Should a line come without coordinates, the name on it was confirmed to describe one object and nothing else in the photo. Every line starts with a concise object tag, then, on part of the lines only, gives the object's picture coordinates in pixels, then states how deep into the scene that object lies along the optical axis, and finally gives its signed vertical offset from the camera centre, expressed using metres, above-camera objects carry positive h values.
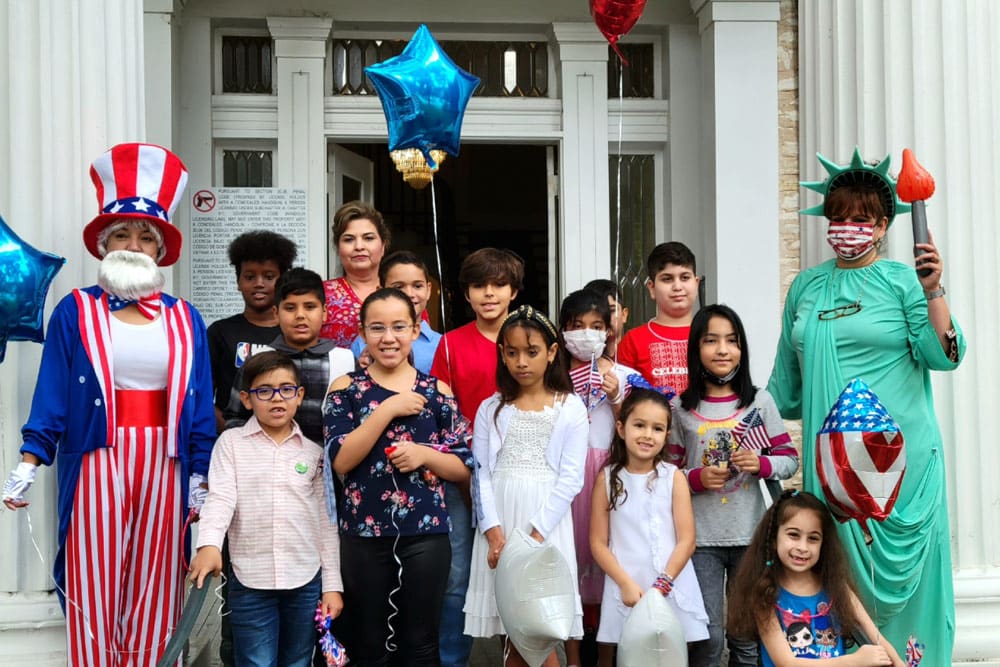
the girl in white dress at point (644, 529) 4.16 -0.61
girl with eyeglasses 3.99 -0.47
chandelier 4.79 +0.73
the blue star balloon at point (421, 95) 4.55 +0.94
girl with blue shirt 3.85 -0.79
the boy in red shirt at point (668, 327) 4.73 +0.08
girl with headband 4.18 -0.36
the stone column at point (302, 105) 6.80 +1.35
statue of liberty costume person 4.44 -0.10
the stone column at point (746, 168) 6.69 +0.97
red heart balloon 5.08 +1.37
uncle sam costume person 4.09 -0.23
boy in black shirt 4.73 +0.18
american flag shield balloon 3.85 -0.35
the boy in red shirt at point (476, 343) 4.45 +0.03
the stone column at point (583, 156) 6.97 +1.08
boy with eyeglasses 4.01 -0.56
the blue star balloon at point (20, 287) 3.96 +0.22
